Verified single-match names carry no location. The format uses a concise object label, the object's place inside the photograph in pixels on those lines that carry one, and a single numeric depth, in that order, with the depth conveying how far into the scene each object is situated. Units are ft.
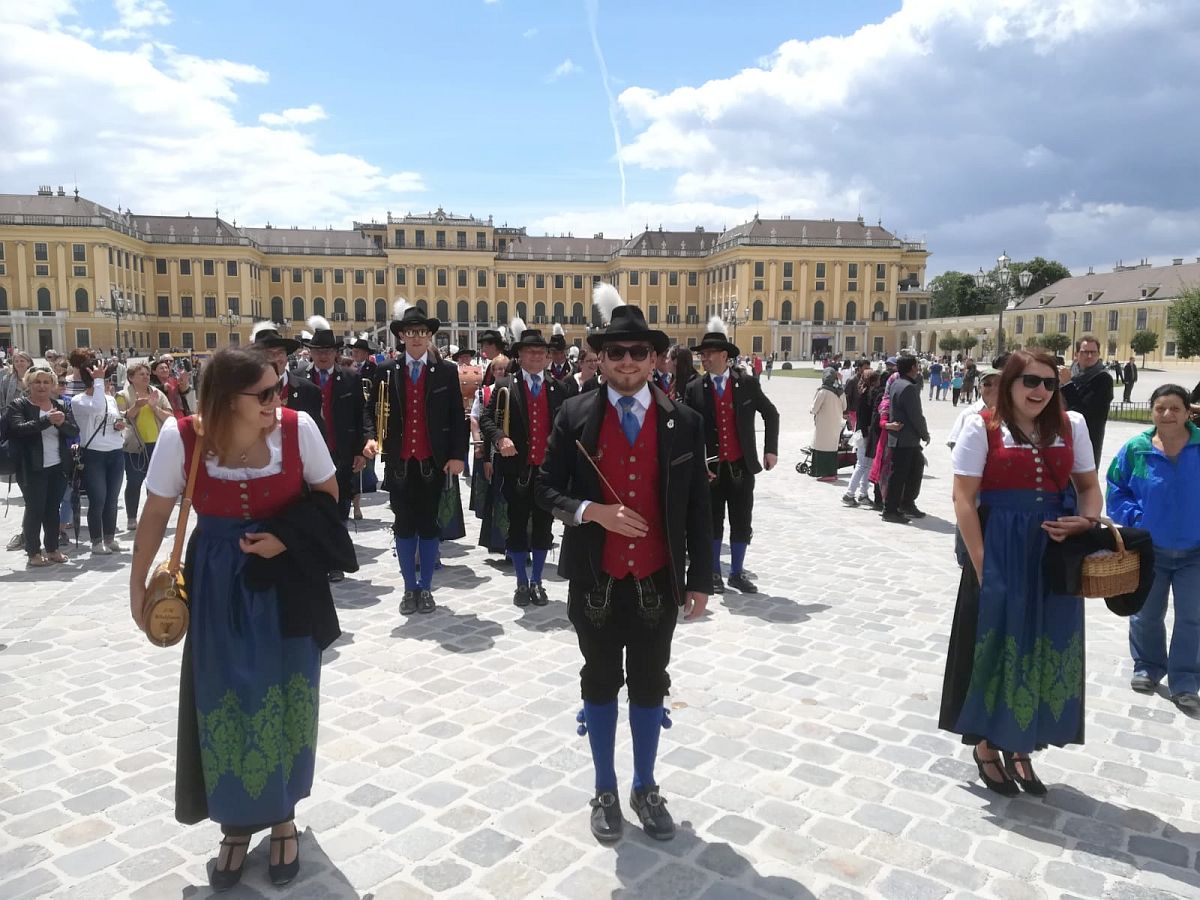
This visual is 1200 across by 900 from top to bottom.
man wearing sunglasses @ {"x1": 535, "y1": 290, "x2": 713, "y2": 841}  10.72
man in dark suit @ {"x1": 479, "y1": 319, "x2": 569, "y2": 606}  21.93
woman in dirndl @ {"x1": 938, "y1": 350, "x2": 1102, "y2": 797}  11.53
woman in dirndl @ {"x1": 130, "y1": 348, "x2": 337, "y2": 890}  9.37
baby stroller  45.91
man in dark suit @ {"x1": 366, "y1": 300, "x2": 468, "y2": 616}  20.58
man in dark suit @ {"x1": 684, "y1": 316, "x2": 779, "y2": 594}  22.16
